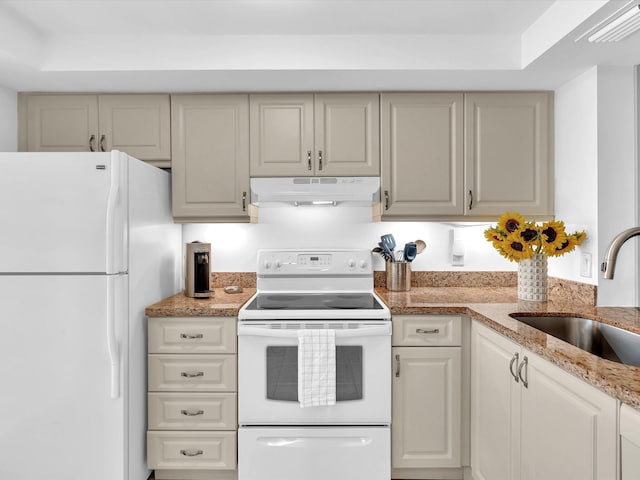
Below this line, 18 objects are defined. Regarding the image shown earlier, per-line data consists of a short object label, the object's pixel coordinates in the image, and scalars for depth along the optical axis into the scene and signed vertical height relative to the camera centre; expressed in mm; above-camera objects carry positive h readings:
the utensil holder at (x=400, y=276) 2555 -239
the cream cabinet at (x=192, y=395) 2062 -803
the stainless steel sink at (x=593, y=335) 1627 -431
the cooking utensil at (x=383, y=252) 2588 -88
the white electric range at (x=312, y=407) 1998 -818
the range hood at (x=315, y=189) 2357 +290
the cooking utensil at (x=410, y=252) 2555 -86
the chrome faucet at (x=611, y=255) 1385 -58
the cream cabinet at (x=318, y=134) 2404 +626
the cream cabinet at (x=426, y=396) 2066 -810
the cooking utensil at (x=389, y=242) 2590 -23
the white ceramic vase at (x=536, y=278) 2240 -221
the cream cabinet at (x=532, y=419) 1095 -610
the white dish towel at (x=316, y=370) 1966 -643
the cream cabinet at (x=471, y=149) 2402 +536
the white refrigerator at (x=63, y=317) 1829 -360
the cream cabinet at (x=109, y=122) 2402 +697
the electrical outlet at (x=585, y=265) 2113 -140
